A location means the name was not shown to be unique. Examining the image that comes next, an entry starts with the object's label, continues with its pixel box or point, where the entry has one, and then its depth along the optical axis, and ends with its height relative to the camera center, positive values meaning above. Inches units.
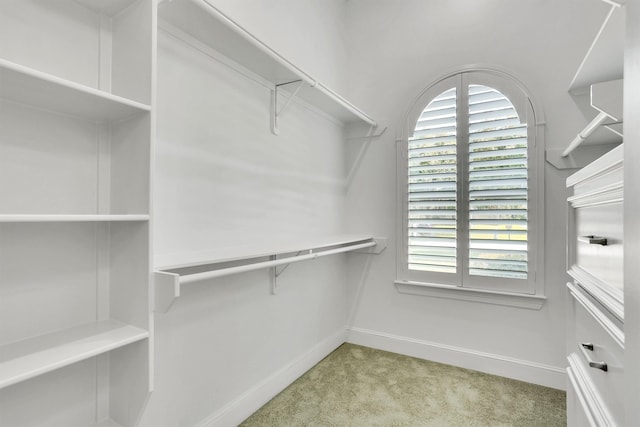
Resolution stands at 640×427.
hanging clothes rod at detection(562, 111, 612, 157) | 52.1 +14.5
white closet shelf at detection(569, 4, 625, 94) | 44.8 +27.3
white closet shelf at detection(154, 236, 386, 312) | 42.1 -8.3
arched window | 88.7 +7.4
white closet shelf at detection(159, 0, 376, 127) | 51.5 +30.0
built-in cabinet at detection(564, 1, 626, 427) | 33.7 -6.9
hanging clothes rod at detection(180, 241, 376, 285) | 48.4 -9.2
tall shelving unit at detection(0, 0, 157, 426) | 37.8 +0.7
